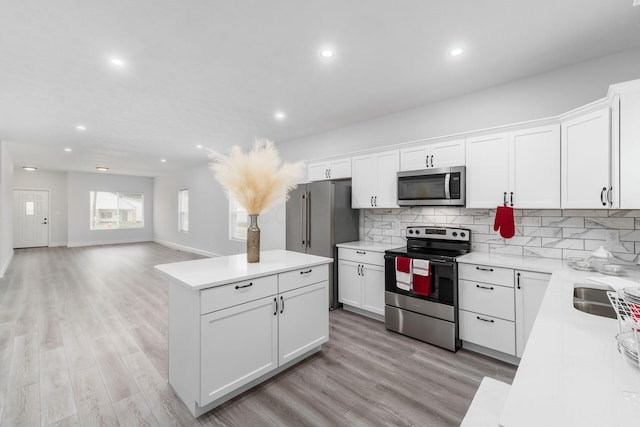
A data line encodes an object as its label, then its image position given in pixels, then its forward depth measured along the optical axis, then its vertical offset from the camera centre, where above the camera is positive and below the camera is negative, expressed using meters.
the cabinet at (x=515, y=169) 2.52 +0.40
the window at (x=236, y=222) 7.04 -0.25
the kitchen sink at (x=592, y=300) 1.51 -0.50
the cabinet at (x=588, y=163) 2.10 +0.38
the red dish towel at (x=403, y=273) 3.00 -0.64
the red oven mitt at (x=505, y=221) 2.72 -0.09
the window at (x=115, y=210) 10.35 +0.06
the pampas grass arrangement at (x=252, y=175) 2.33 +0.30
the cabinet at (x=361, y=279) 3.45 -0.85
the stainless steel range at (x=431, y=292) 2.78 -0.82
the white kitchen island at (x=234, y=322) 1.88 -0.81
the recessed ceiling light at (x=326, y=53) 2.47 +1.37
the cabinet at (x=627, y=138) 1.88 +0.49
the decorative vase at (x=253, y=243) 2.49 -0.27
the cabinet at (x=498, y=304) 2.42 -0.82
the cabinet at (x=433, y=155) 3.06 +0.63
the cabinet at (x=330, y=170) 4.07 +0.62
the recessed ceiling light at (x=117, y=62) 2.57 +1.35
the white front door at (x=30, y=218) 9.23 -0.21
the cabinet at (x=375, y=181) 3.58 +0.40
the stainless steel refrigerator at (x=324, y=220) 3.82 -0.12
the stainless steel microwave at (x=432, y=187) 2.98 +0.27
